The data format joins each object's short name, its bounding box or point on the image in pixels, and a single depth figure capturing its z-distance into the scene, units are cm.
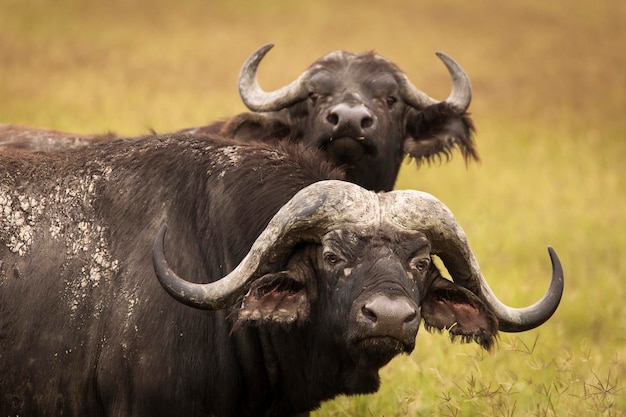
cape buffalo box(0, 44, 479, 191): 1783
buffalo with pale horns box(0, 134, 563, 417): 1111
